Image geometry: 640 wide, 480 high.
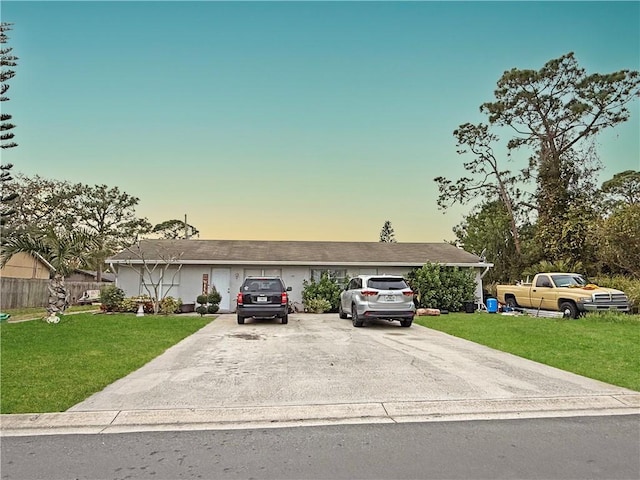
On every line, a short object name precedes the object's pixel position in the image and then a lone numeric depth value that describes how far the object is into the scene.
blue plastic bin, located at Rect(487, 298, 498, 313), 20.42
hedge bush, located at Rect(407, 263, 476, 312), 20.05
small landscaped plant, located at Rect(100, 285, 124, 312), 18.66
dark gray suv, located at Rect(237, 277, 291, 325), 14.91
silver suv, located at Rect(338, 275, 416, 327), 13.81
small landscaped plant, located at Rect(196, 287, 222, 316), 19.09
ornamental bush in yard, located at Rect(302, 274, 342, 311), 20.66
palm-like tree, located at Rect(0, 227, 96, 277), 14.33
